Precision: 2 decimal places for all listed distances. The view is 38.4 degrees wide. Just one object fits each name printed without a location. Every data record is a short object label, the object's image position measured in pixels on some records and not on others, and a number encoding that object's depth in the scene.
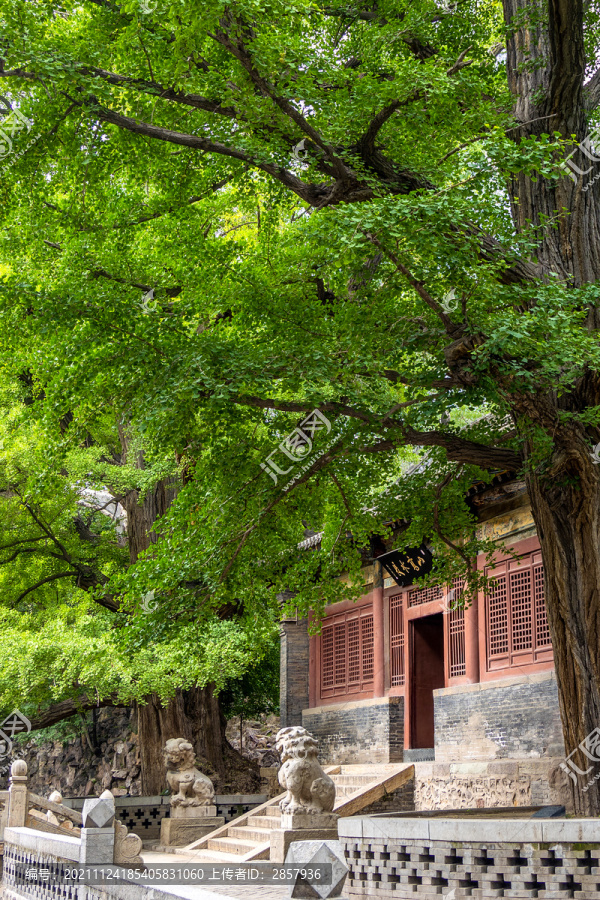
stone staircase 11.64
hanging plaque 13.61
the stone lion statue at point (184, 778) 13.52
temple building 10.85
